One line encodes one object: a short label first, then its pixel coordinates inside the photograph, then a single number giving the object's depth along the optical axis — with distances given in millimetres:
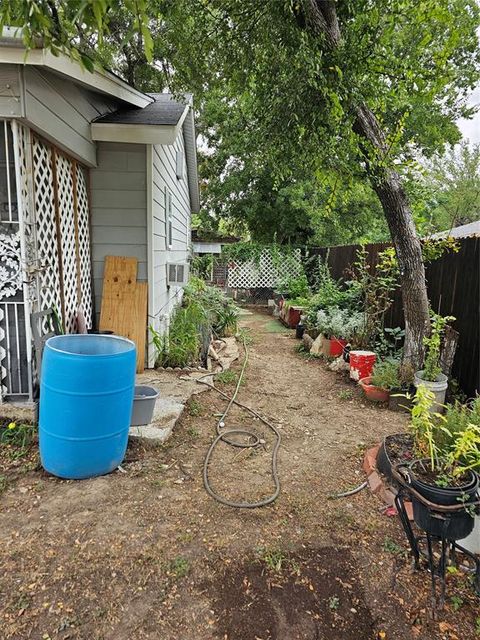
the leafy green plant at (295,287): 10595
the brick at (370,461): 2973
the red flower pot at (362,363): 4957
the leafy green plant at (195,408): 3945
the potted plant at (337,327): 6000
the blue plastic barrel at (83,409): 2529
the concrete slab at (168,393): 3246
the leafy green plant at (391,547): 2172
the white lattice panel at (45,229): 3213
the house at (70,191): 2967
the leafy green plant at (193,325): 5043
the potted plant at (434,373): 3720
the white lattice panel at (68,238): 3689
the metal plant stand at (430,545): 1807
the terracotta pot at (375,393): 4367
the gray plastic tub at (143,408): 3178
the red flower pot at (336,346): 6143
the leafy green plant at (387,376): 4355
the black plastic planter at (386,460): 2720
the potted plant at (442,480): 1834
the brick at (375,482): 2732
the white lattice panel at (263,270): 12578
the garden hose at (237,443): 2569
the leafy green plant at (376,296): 5504
